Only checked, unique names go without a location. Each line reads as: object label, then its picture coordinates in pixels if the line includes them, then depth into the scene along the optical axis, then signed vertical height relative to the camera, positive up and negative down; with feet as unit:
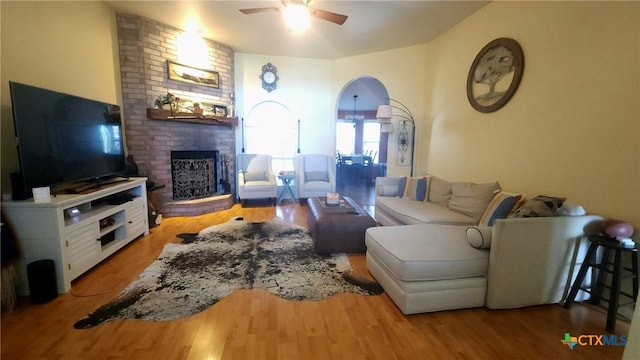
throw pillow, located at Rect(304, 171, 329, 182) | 16.49 -1.56
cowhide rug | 6.20 -3.64
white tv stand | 6.35 -2.26
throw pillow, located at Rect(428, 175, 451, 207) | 10.73 -1.59
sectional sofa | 5.90 -2.45
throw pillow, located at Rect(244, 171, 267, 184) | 15.88 -1.57
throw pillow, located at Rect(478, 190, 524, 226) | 7.69 -1.55
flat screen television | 6.42 +0.28
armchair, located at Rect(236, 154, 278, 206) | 15.05 -1.68
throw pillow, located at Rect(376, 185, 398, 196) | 12.84 -1.82
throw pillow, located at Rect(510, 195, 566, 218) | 6.47 -1.30
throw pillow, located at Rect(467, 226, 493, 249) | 6.15 -1.95
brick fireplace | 12.10 +2.17
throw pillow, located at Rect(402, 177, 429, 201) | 11.64 -1.62
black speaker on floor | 6.17 -3.20
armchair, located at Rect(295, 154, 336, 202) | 15.62 -1.47
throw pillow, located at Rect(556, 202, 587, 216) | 6.40 -1.33
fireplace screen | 14.17 -1.39
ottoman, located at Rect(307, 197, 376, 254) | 9.04 -2.77
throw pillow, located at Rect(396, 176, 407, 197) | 12.72 -1.60
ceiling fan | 8.58 +4.61
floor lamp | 14.95 +1.73
